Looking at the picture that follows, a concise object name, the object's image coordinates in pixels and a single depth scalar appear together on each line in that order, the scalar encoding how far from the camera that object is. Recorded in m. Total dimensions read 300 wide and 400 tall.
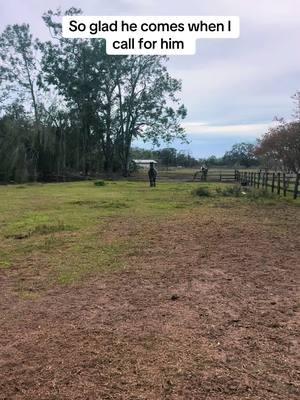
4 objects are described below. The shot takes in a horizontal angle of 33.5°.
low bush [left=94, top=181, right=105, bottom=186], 31.67
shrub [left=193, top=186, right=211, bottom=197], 20.37
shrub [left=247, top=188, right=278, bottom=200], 18.55
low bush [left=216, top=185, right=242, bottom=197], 20.44
